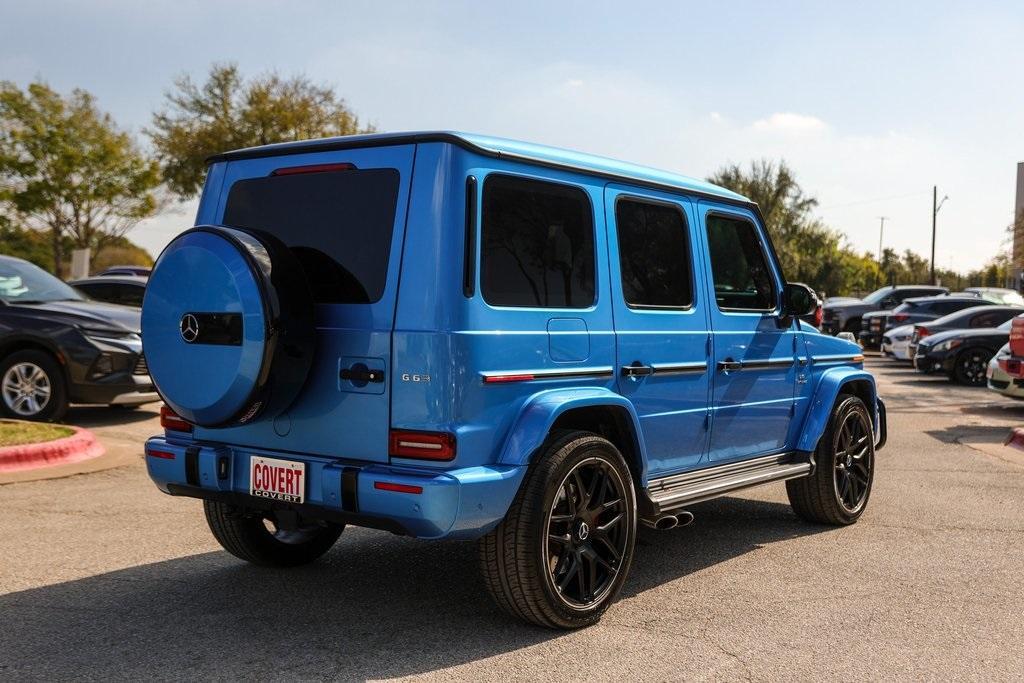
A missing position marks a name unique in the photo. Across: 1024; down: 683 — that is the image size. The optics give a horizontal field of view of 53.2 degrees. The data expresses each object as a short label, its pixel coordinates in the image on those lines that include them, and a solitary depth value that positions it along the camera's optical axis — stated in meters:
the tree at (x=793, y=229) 69.00
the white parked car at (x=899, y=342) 21.66
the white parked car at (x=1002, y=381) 12.62
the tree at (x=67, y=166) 47.94
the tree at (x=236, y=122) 45.69
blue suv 4.04
